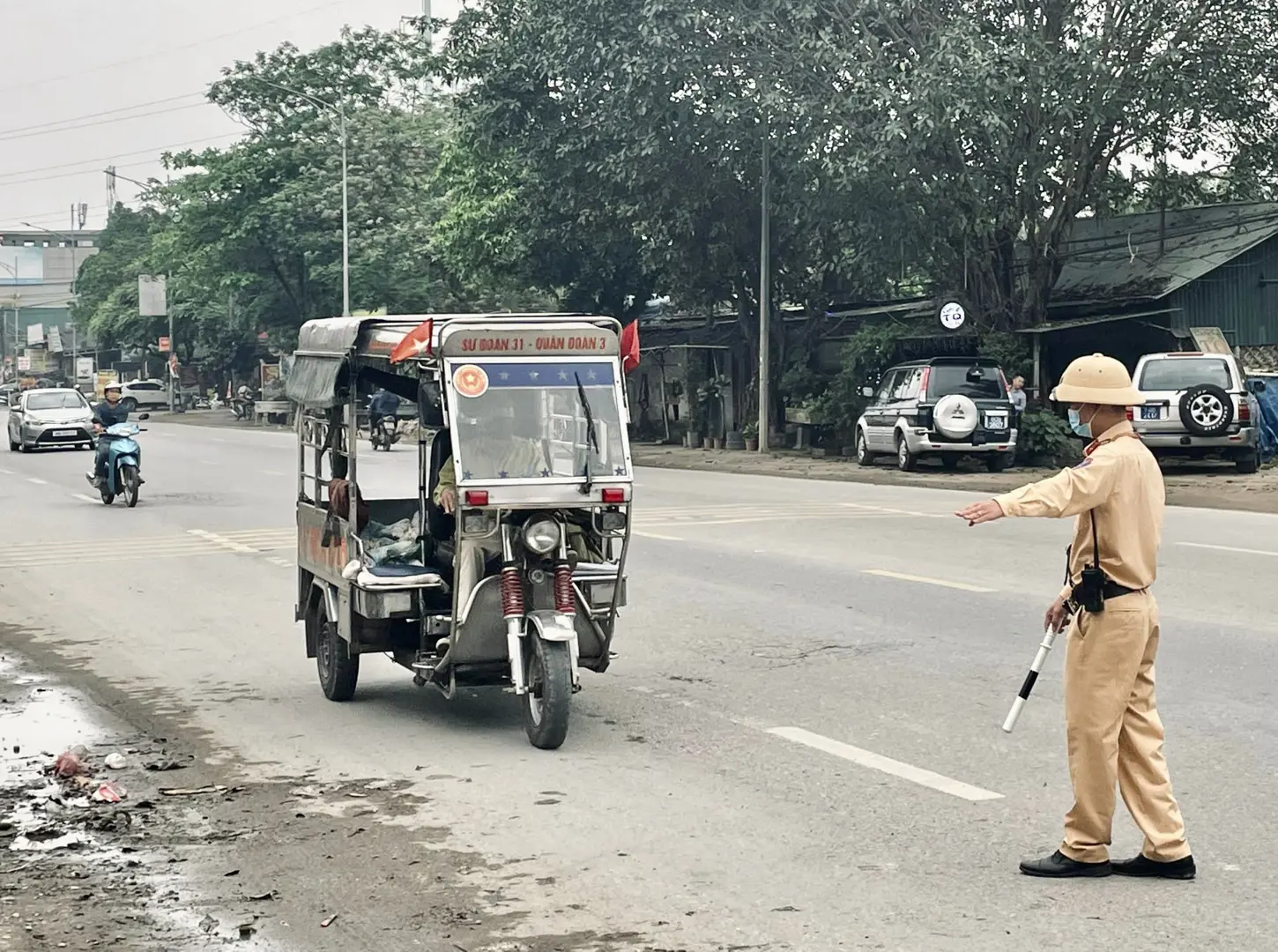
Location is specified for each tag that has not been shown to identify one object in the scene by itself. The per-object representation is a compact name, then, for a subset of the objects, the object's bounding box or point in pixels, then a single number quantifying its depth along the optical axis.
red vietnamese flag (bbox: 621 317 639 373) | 7.91
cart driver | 7.71
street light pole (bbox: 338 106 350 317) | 51.47
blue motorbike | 22.16
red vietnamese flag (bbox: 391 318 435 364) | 7.65
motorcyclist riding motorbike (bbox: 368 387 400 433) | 9.30
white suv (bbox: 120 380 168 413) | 77.88
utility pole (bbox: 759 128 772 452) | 33.38
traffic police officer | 5.41
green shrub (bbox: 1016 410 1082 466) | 29.58
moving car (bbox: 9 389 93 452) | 37.34
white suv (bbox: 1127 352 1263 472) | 25.61
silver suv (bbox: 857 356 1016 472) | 27.83
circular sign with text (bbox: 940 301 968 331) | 31.42
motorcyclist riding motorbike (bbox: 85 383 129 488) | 22.22
